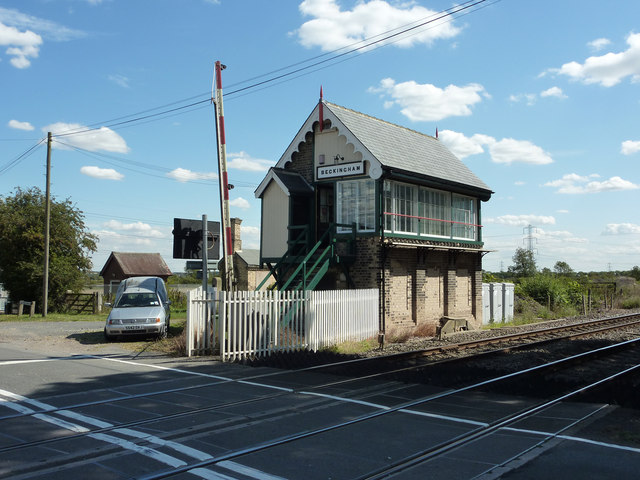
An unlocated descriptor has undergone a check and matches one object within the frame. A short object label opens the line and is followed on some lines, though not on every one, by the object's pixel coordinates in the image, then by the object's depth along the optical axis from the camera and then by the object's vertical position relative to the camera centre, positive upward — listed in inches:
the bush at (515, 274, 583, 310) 1322.6 -36.3
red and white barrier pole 553.3 +90.5
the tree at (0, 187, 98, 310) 1279.5 +68.0
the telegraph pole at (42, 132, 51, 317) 1099.7 +97.1
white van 620.1 -38.7
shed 2209.6 +38.0
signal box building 701.9 +81.2
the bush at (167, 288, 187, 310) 1625.2 -68.7
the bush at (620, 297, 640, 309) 1407.5 -66.6
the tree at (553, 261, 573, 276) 3245.8 +51.6
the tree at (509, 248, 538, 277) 2819.9 +66.0
